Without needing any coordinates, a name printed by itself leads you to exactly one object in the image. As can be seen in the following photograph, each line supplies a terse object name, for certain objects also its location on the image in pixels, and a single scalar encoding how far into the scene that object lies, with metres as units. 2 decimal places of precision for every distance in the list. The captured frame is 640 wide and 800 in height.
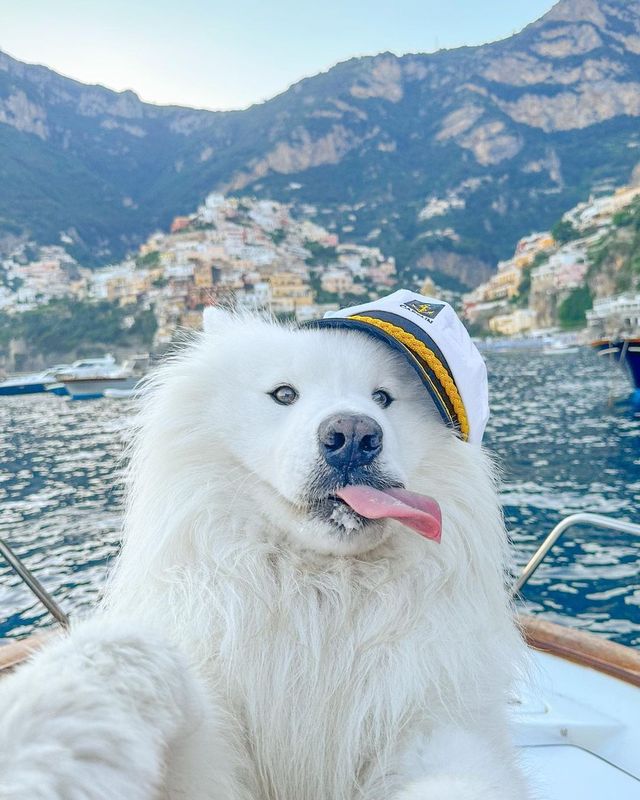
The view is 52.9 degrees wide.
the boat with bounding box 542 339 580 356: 39.00
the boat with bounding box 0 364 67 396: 23.34
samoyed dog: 0.80
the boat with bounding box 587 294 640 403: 16.41
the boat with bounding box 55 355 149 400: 22.24
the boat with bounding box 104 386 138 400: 21.77
